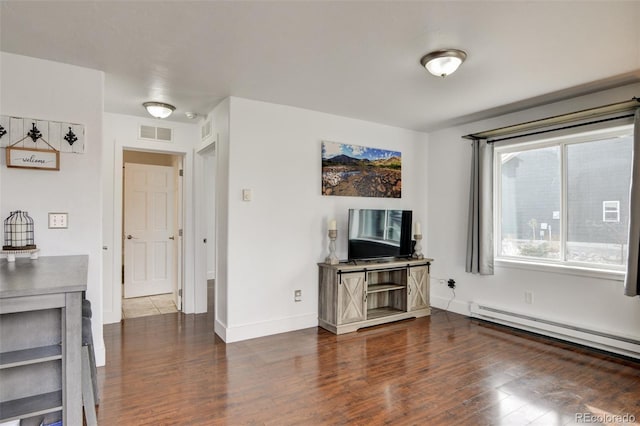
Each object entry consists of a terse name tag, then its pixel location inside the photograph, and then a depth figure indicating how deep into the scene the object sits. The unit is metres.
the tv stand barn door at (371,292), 4.00
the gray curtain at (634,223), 3.14
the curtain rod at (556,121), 3.27
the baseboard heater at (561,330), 3.31
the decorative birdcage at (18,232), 2.60
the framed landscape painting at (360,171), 4.36
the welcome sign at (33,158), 2.68
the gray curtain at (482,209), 4.40
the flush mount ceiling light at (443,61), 2.61
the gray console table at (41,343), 1.71
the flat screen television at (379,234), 4.27
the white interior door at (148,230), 5.51
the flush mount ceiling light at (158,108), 3.79
